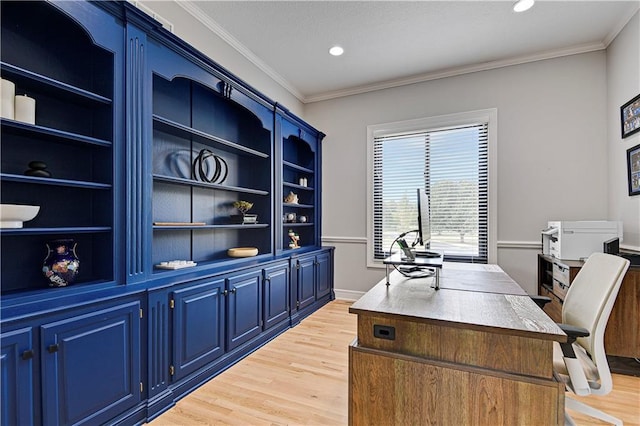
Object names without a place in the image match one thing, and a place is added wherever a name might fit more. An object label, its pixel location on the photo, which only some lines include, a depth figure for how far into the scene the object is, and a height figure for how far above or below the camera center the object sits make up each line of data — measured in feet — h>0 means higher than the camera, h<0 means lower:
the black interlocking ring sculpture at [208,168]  8.85 +1.49
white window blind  12.16 +1.24
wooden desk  3.92 -2.12
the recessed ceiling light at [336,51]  10.78 +6.02
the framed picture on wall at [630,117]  8.59 +2.91
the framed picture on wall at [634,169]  8.57 +1.33
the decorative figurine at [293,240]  13.10 -1.11
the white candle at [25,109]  4.99 +1.81
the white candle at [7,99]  4.74 +1.89
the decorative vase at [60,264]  5.40 -0.87
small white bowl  4.60 +0.03
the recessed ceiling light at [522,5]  8.39 +5.97
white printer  8.66 -0.65
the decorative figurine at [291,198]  12.94 +0.74
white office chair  4.55 -1.94
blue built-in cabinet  4.75 -0.27
